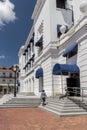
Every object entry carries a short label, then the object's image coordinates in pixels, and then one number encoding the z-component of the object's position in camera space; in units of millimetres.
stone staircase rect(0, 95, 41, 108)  9693
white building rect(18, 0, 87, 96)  8492
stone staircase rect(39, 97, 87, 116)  6451
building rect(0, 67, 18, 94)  38987
